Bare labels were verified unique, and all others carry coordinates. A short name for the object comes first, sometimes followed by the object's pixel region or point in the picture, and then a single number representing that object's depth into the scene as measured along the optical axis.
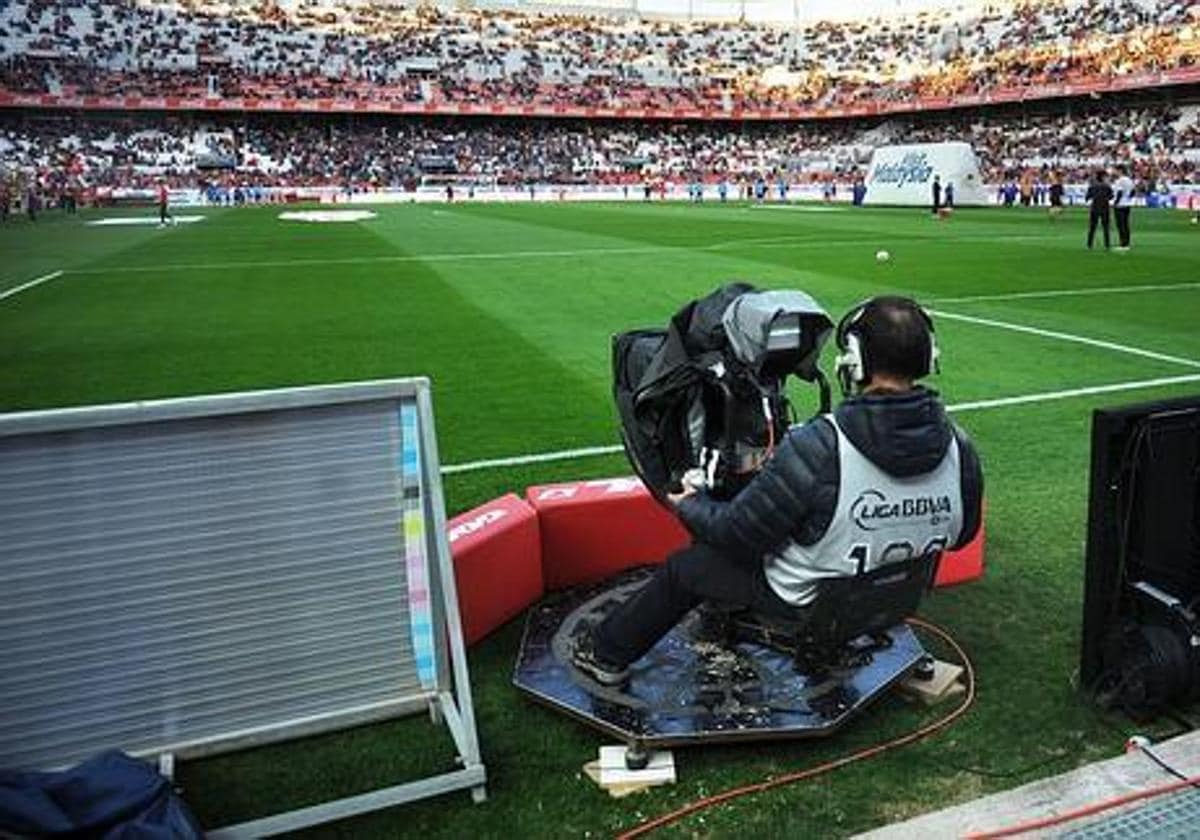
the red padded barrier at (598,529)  4.99
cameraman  3.18
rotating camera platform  3.60
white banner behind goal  41.72
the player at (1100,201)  21.56
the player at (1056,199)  36.81
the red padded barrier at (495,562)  4.42
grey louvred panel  3.15
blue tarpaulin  2.72
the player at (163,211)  35.02
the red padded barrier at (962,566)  5.04
